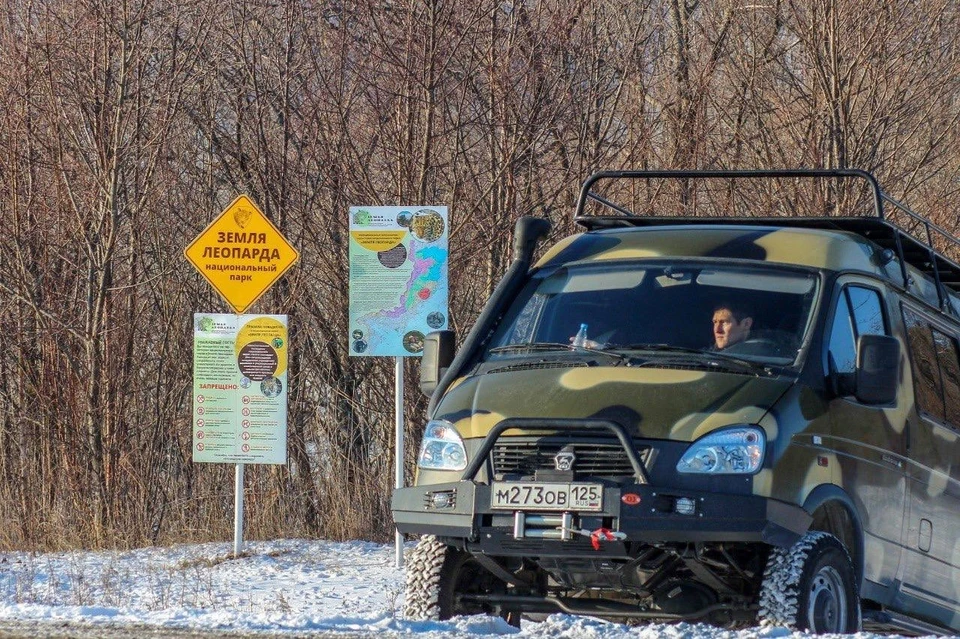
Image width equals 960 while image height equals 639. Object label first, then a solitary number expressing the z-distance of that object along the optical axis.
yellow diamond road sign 24.52
